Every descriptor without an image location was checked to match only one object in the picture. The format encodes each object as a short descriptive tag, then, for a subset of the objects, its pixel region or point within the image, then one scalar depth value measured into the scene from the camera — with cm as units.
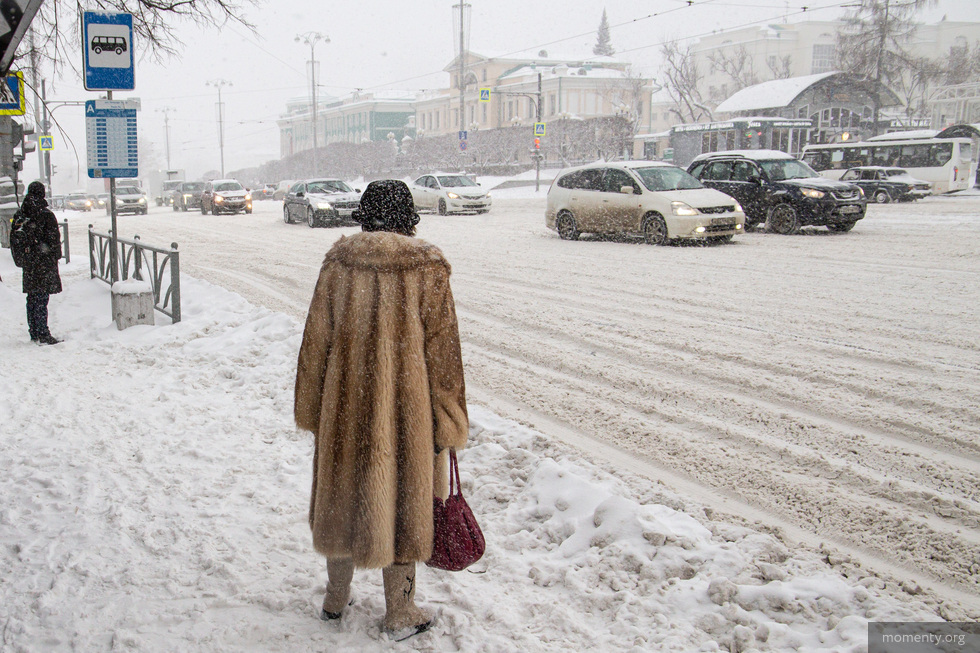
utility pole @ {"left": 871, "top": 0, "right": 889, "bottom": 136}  4103
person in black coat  792
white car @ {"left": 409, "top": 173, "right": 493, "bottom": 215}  2520
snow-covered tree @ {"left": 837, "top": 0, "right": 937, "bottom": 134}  4084
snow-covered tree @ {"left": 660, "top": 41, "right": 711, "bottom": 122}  5794
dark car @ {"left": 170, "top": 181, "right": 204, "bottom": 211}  3688
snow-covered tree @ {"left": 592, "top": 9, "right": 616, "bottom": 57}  11301
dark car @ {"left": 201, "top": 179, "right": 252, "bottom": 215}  3000
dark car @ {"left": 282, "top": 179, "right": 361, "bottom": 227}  2216
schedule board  810
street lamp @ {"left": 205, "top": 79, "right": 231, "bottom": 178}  7725
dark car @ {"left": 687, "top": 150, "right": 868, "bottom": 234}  1594
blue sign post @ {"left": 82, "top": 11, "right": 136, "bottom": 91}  741
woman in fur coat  270
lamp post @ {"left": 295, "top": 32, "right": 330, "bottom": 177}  5246
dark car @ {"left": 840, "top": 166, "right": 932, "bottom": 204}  2670
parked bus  3088
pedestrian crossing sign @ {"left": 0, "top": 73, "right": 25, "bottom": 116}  841
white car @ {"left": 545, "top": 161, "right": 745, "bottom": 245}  1430
